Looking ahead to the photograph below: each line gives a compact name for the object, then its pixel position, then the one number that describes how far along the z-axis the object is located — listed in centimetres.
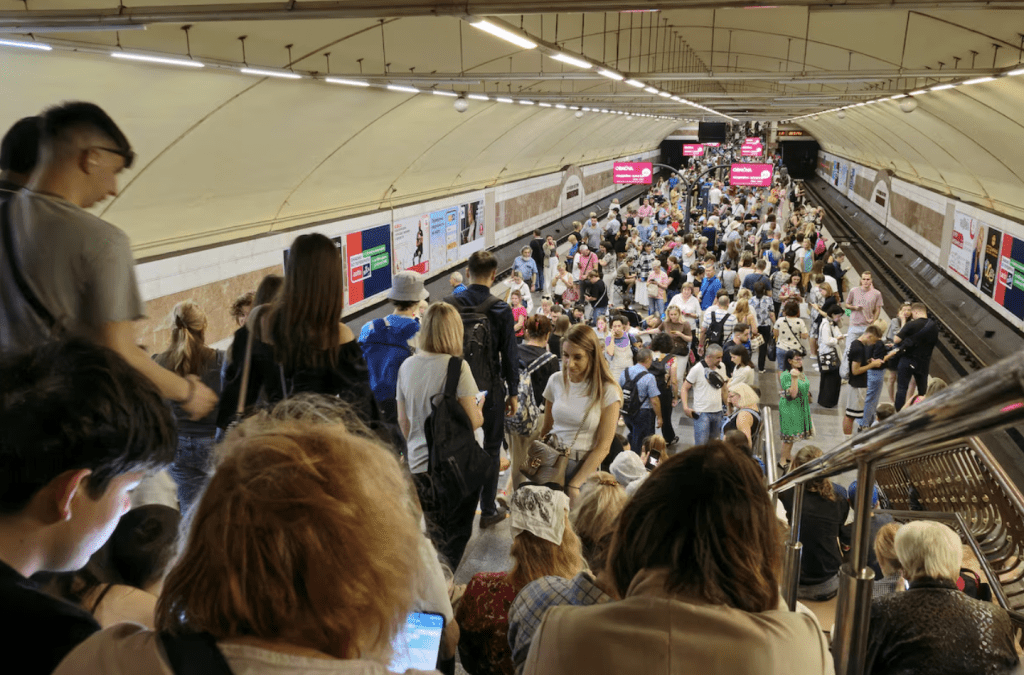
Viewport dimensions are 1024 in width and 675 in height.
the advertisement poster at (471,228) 2289
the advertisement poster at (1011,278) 1552
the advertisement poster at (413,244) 1831
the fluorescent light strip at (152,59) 666
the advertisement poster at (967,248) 1855
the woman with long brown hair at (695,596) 162
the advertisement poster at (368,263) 1591
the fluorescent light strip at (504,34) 598
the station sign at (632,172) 2904
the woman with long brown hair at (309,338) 311
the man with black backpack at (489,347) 567
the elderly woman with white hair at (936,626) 267
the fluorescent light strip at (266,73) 809
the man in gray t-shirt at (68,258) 237
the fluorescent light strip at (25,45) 584
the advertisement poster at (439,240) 2047
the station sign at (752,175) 2488
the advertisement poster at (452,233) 2147
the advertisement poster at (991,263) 1708
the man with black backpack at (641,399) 754
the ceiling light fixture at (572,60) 809
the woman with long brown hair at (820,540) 504
